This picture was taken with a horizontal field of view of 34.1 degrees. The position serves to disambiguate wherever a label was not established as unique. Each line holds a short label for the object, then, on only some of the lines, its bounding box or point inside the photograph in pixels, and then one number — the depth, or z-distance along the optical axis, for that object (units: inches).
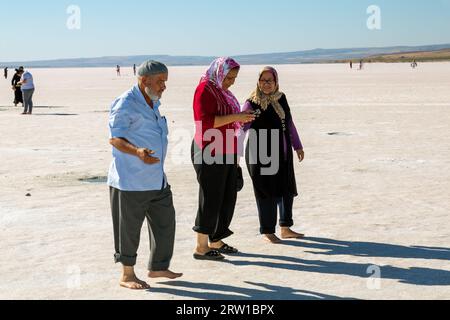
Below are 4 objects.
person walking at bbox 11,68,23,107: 983.6
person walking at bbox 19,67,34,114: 854.5
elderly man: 199.6
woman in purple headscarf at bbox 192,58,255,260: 237.0
